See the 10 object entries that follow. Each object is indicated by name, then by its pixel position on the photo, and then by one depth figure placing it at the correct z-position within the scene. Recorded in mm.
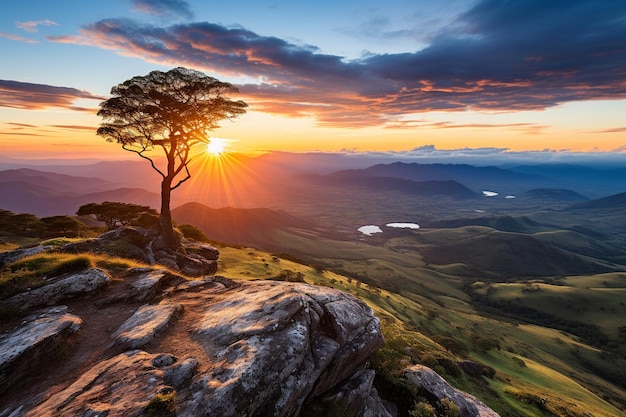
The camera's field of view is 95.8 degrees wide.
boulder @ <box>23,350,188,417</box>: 9477
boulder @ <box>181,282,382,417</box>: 10438
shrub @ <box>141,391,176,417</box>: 9195
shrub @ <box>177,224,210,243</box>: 57212
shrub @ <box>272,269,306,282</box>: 36084
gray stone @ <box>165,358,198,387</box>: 10891
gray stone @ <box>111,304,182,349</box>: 13672
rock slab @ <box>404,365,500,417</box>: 17672
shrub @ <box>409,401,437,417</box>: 15148
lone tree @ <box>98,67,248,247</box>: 33438
